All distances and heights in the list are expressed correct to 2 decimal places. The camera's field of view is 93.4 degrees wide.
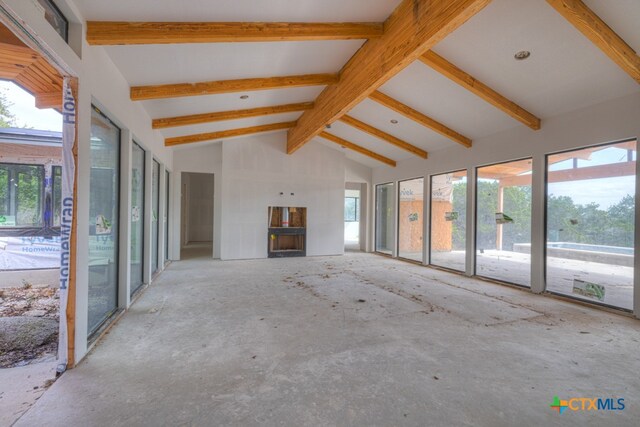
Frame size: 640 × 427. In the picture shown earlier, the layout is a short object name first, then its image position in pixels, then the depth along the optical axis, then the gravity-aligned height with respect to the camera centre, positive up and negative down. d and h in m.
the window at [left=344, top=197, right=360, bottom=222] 14.86 +0.30
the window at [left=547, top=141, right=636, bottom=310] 4.18 -0.08
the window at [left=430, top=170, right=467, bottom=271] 6.87 -0.08
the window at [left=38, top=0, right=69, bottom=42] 2.14 +1.45
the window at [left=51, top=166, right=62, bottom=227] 5.09 +0.33
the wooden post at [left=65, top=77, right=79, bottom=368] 2.44 -0.48
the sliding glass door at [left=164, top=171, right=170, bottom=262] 7.60 -0.38
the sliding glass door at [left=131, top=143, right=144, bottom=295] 4.43 -0.09
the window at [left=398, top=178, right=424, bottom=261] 8.80 -0.01
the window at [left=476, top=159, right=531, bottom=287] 5.52 -0.09
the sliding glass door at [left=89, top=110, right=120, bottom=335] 3.01 -0.09
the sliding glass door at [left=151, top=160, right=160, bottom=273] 5.76 -0.01
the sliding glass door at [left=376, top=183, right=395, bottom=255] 9.34 -0.11
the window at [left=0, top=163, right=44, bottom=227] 4.72 +0.24
